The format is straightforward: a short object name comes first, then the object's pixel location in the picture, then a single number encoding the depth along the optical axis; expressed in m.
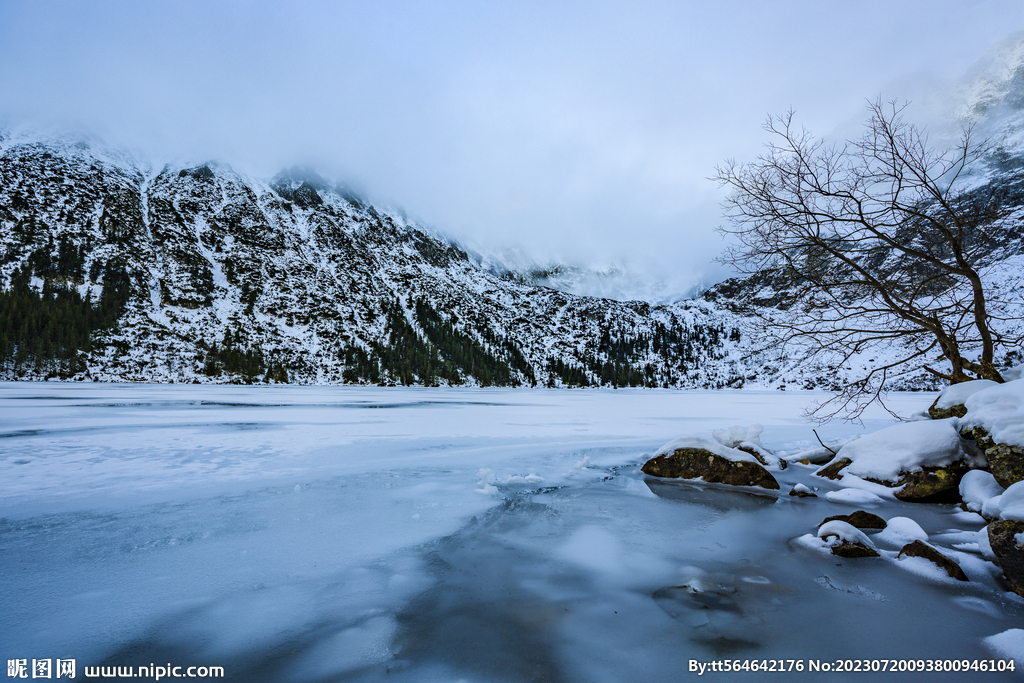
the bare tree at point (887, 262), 4.98
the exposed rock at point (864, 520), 5.78
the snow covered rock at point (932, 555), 4.17
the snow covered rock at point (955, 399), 7.50
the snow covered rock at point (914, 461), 7.27
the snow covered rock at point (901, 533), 5.17
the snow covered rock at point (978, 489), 6.30
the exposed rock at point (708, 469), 8.59
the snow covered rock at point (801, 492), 7.78
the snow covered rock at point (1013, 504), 3.87
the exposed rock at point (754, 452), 10.20
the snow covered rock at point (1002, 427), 5.21
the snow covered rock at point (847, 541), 4.81
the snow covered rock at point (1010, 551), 3.78
